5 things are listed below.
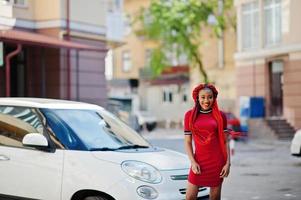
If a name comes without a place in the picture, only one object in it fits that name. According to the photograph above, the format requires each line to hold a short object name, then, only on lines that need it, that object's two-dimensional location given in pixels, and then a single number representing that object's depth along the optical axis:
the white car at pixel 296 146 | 14.43
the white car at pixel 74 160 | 6.03
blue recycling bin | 27.39
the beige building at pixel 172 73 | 37.62
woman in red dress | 5.57
